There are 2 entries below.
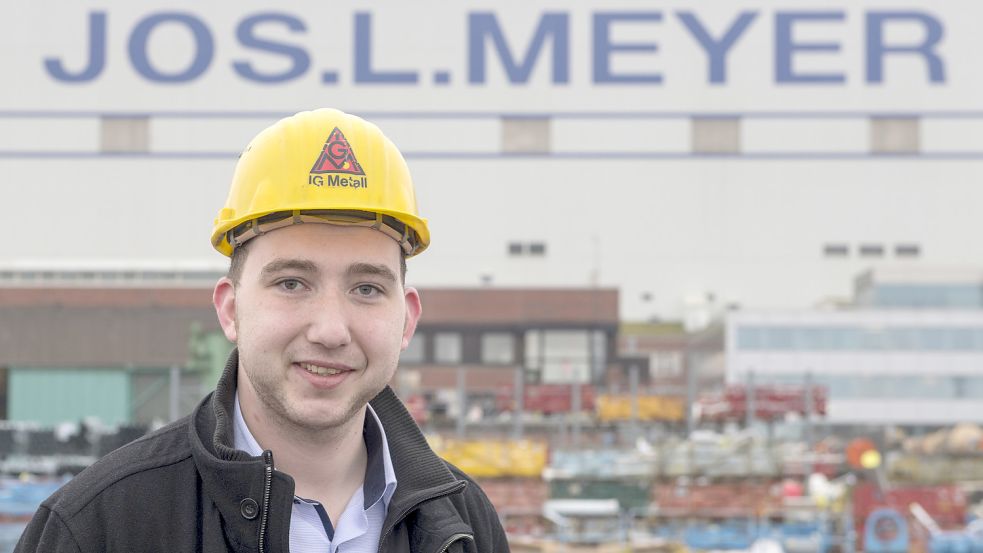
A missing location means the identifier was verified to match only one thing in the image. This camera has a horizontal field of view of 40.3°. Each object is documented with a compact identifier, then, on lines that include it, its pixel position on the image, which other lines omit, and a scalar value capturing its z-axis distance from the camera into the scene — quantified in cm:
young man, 179
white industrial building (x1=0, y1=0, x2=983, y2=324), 3938
